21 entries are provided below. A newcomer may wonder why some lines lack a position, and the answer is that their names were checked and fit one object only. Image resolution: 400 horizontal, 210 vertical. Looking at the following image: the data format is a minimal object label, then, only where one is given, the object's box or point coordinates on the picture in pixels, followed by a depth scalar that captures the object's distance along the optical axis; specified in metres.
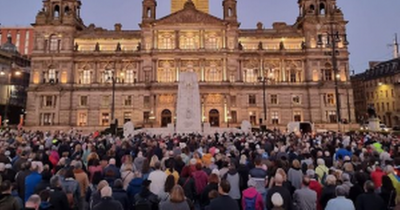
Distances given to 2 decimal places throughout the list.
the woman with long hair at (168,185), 7.78
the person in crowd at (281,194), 7.22
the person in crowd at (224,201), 6.34
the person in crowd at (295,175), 9.24
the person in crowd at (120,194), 7.47
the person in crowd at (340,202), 6.57
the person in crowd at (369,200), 6.98
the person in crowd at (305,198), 7.57
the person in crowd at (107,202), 6.26
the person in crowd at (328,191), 7.91
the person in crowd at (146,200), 6.71
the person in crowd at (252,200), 7.22
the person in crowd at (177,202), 6.20
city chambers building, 61.62
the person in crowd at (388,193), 7.80
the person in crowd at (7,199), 6.24
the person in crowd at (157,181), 8.64
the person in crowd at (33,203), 5.92
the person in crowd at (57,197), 6.94
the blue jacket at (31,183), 8.50
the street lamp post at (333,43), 30.33
